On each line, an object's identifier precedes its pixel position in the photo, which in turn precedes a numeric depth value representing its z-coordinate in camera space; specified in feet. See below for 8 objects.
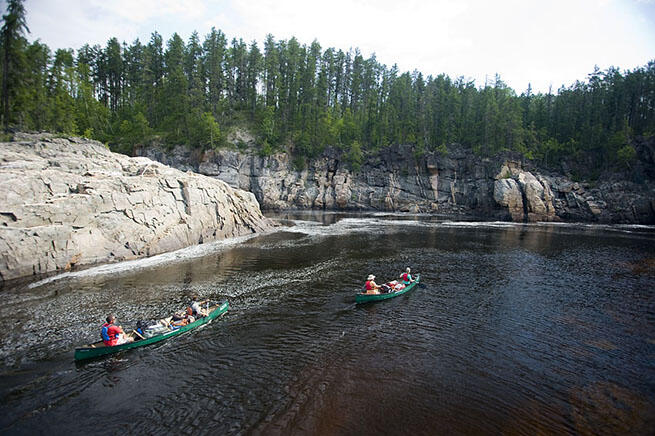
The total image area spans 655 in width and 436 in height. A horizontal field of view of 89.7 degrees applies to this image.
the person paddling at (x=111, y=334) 48.57
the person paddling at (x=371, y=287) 72.64
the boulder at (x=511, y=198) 230.07
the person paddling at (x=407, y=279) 80.90
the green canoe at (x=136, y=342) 46.57
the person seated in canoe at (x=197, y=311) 59.36
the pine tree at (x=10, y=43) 137.49
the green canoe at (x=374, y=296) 70.85
